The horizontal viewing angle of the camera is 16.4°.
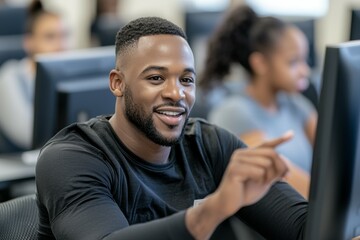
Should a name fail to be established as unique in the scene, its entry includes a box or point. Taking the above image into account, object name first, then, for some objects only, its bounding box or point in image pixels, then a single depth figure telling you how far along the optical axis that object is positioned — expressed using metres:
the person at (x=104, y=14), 9.45
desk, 4.15
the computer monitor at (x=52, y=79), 3.63
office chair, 2.48
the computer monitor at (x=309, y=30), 6.93
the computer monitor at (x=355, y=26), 3.26
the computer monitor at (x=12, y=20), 7.94
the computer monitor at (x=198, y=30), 7.18
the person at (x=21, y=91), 5.16
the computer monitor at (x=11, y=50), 6.17
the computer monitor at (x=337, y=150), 1.85
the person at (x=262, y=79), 4.21
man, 1.97
